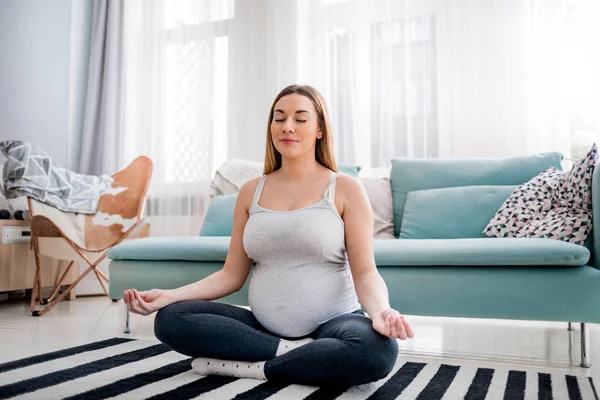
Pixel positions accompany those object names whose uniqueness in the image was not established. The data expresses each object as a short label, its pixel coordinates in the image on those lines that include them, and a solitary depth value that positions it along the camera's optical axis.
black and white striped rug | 1.31
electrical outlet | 3.22
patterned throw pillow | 1.98
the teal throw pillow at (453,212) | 2.40
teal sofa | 1.79
